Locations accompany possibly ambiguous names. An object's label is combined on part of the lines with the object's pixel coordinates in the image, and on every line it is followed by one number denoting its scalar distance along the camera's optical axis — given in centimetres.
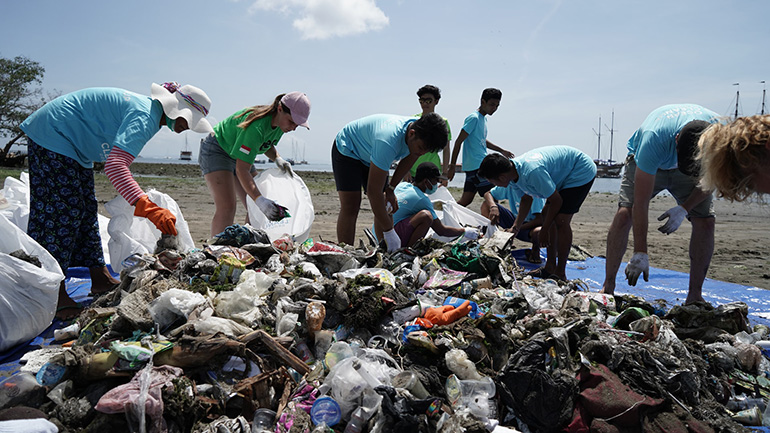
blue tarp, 354
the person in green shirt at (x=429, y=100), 533
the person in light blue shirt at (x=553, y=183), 398
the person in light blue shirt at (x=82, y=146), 266
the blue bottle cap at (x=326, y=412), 170
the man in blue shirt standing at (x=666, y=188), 291
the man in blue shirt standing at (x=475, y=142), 556
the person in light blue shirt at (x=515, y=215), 488
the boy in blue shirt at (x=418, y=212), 421
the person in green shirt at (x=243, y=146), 353
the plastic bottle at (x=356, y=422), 168
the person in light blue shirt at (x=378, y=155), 315
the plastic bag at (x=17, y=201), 369
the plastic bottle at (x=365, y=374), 177
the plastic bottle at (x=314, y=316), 216
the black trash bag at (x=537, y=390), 175
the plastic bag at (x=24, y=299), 225
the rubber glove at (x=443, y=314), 226
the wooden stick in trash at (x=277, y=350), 198
